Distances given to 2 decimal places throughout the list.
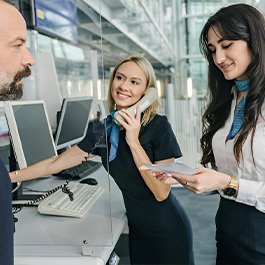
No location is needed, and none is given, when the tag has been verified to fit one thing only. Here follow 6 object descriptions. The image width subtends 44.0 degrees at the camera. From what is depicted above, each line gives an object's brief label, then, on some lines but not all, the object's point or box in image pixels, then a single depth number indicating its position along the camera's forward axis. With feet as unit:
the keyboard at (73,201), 4.32
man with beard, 2.65
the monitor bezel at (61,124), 4.96
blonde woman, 4.29
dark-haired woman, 3.63
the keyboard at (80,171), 4.74
